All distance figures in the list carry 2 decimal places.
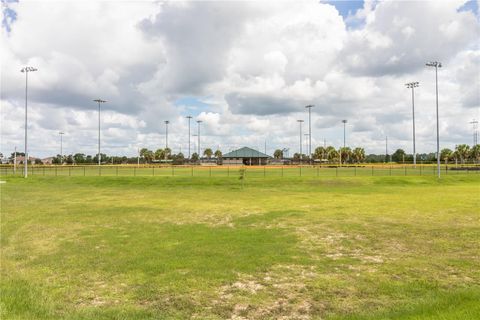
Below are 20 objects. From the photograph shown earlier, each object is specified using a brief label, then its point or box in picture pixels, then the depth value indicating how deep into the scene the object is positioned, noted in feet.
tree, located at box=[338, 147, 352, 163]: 505.25
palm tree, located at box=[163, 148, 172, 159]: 596.29
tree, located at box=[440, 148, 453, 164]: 492.54
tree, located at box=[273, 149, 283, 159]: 643.13
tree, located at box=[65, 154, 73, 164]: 563.81
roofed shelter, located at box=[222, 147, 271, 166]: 443.73
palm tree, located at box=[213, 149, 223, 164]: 641.32
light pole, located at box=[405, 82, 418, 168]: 239.71
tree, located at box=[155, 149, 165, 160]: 582.35
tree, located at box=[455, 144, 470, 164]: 468.75
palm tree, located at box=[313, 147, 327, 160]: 554.63
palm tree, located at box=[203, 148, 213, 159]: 649.20
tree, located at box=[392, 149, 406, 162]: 609.83
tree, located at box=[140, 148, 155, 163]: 584.81
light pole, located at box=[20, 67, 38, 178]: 168.35
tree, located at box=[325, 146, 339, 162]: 517.96
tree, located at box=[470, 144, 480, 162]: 453.99
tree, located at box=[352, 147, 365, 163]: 515.91
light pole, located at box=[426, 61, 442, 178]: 157.38
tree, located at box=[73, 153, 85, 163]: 578.25
